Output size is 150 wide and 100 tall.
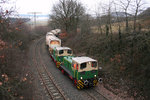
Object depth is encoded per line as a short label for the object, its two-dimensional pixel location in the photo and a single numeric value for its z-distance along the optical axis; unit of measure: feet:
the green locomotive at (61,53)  59.72
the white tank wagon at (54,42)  87.61
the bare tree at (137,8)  49.95
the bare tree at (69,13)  120.88
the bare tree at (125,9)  55.10
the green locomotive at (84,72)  38.96
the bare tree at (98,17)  75.59
